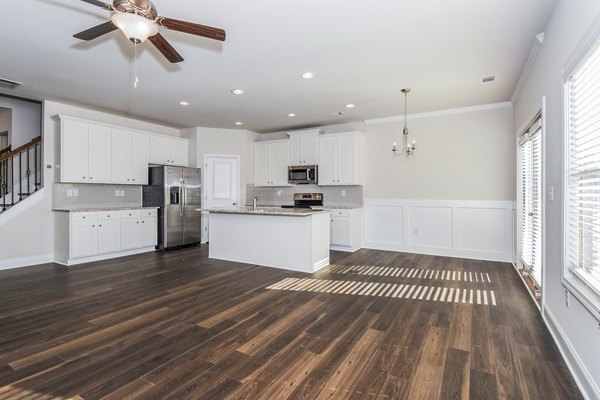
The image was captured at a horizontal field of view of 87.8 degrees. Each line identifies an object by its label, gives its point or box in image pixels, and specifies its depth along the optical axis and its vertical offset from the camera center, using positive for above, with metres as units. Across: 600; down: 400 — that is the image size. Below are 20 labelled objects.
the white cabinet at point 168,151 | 6.42 +0.99
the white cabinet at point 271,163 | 7.24 +0.83
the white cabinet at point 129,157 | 5.77 +0.76
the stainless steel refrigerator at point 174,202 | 6.24 -0.10
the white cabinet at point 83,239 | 5.00 -0.70
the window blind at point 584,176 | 1.82 +0.15
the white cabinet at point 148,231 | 6.01 -0.69
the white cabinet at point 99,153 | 5.43 +0.76
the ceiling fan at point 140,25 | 2.09 +1.25
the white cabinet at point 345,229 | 6.07 -0.61
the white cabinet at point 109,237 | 5.35 -0.70
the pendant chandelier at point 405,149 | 5.97 +0.97
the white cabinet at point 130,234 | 5.68 -0.69
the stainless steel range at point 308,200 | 6.94 -0.05
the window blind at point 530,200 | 3.51 -0.01
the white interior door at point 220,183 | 7.12 +0.34
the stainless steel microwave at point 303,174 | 6.74 +0.52
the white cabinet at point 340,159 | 6.35 +0.82
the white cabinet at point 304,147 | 6.75 +1.12
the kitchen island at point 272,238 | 4.54 -0.63
